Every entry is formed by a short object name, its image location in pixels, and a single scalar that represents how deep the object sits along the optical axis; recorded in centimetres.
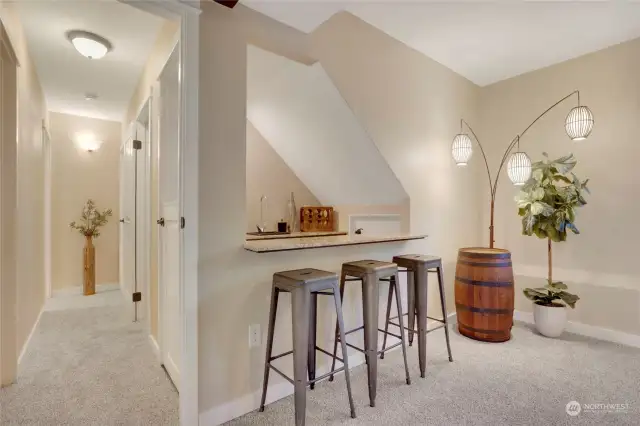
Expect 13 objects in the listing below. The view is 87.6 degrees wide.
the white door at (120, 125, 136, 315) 348
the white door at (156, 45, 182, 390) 195
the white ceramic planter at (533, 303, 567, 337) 276
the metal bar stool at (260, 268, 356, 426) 157
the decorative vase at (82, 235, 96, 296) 419
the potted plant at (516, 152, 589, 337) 271
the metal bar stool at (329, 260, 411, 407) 182
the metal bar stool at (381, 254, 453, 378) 217
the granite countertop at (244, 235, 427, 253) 175
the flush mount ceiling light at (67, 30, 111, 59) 229
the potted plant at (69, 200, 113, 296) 419
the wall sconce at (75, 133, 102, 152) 429
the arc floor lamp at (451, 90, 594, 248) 249
